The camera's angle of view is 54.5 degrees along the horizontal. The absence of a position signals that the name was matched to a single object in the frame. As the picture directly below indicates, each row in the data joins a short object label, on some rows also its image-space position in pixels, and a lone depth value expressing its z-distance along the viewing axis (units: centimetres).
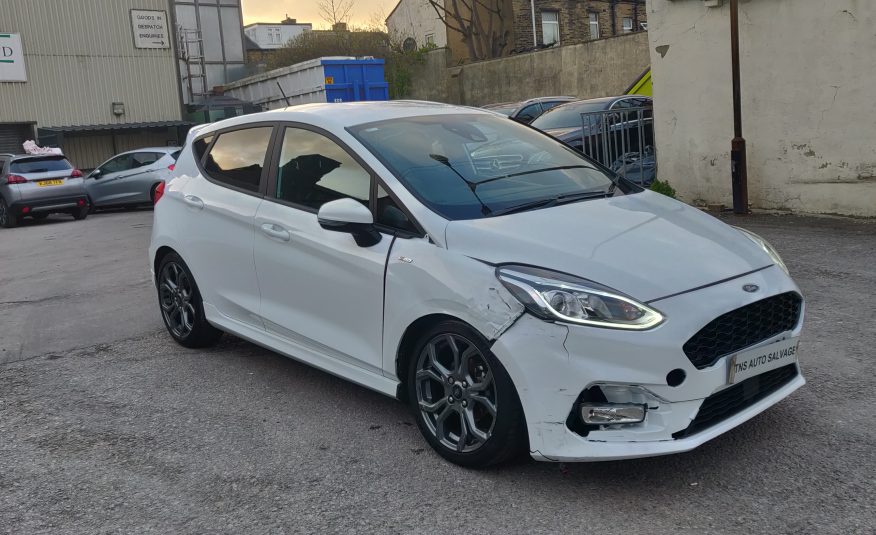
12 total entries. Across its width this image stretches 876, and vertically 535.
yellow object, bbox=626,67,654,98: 1748
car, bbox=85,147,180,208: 1925
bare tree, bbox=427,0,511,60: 3241
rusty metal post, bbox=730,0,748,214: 1016
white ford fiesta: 339
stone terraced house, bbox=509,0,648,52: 3331
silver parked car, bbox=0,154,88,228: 1784
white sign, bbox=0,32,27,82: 2773
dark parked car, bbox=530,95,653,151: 1314
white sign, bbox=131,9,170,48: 3105
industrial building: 2830
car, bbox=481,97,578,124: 1769
